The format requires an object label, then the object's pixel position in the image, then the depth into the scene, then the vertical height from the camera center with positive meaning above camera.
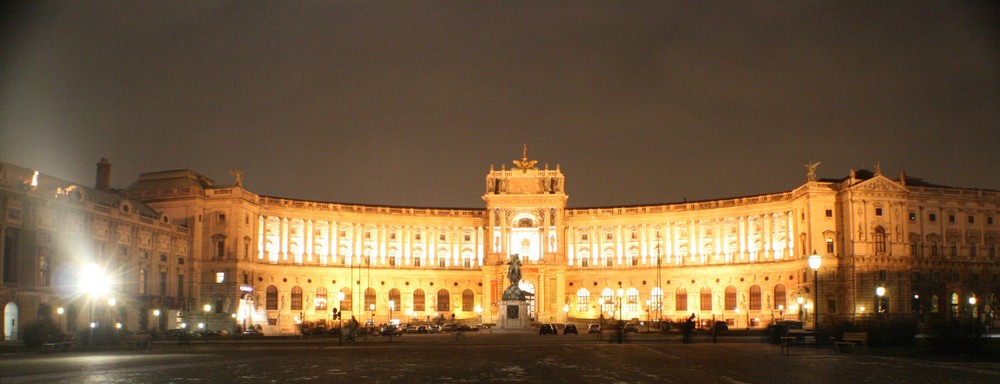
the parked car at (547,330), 88.12 -4.84
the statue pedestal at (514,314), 99.00 -3.79
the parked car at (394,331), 88.83 -5.04
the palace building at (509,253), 94.25 +3.00
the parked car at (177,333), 82.94 -4.92
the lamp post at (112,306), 86.69 -2.56
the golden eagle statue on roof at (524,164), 142.12 +16.68
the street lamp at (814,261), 48.91 +0.78
